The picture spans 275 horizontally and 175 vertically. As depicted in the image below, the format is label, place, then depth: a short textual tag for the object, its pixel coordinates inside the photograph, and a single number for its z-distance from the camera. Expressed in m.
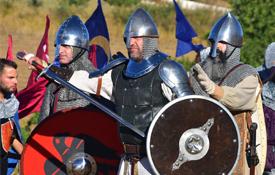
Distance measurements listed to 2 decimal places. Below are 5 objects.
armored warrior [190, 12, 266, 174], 12.39
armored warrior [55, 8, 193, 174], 11.85
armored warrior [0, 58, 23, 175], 13.74
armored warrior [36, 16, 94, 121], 13.67
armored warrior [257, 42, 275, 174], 14.16
